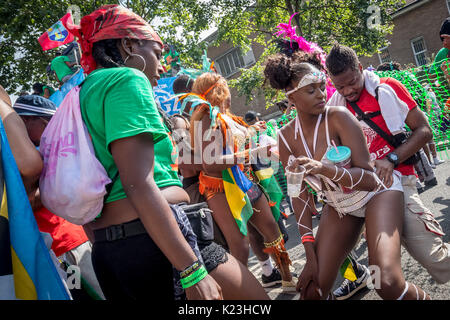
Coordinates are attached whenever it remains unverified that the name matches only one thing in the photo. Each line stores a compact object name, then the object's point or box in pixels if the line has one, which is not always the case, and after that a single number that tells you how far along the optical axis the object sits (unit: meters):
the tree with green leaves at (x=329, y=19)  12.41
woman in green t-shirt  1.29
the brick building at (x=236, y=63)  24.03
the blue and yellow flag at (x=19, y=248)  1.28
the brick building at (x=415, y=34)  19.23
